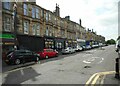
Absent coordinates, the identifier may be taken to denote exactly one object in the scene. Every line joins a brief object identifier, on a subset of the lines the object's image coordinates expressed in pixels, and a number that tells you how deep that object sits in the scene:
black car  9.25
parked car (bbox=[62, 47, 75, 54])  17.69
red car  12.66
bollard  4.91
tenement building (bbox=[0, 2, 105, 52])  12.03
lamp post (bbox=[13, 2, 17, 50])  12.52
